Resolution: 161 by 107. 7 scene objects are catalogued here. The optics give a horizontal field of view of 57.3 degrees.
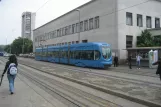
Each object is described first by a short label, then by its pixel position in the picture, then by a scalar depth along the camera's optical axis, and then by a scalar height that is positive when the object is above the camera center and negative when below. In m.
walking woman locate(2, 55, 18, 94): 6.24 -0.65
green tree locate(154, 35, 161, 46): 22.70 +2.14
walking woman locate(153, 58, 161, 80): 5.81 -0.52
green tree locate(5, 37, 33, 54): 73.68 +4.54
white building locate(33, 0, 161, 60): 23.70 +6.00
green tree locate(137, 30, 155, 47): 23.04 +2.32
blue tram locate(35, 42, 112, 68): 16.90 -0.14
